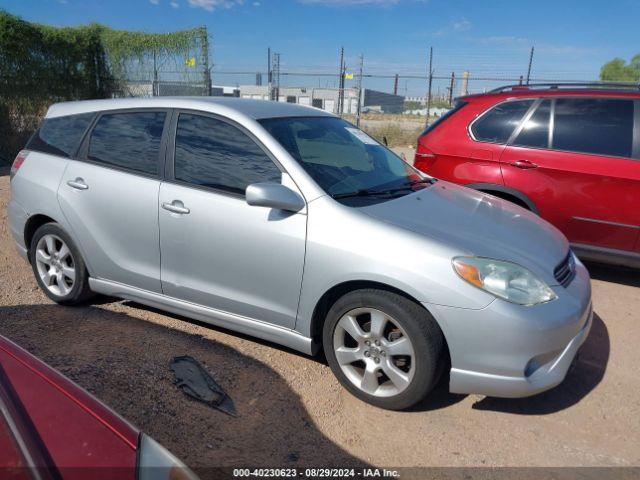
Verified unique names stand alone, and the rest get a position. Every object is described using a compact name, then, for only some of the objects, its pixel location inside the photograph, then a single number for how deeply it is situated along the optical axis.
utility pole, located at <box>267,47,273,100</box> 15.39
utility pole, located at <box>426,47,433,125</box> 15.63
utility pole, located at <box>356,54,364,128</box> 14.70
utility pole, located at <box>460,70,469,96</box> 15.24
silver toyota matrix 2.68
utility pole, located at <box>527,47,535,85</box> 15.13
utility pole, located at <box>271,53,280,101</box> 15.39
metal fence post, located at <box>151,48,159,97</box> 14.76
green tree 37.00
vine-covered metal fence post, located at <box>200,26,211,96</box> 14.57
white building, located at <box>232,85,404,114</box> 20.92
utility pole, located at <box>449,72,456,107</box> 15.74
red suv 4.50
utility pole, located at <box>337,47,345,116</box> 15.20
